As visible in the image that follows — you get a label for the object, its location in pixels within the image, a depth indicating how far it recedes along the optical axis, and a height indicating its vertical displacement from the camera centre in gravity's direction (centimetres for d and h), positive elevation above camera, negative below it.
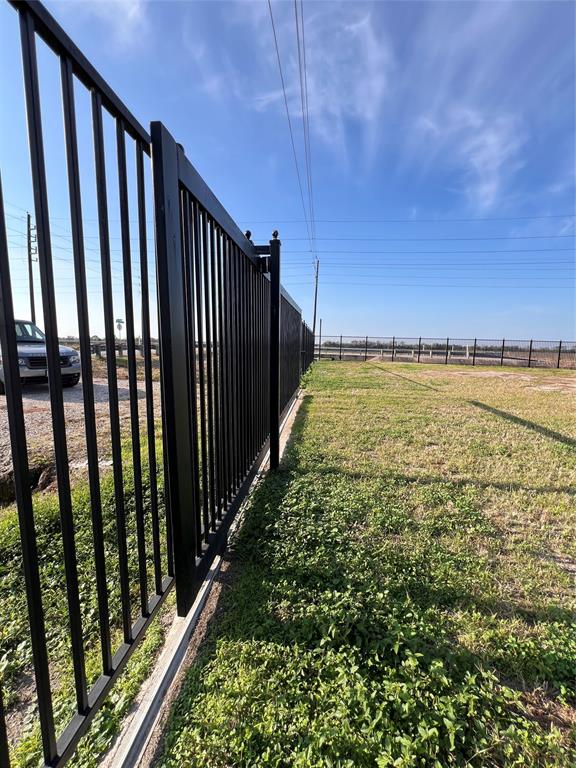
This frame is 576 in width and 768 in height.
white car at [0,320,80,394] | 600 -39
